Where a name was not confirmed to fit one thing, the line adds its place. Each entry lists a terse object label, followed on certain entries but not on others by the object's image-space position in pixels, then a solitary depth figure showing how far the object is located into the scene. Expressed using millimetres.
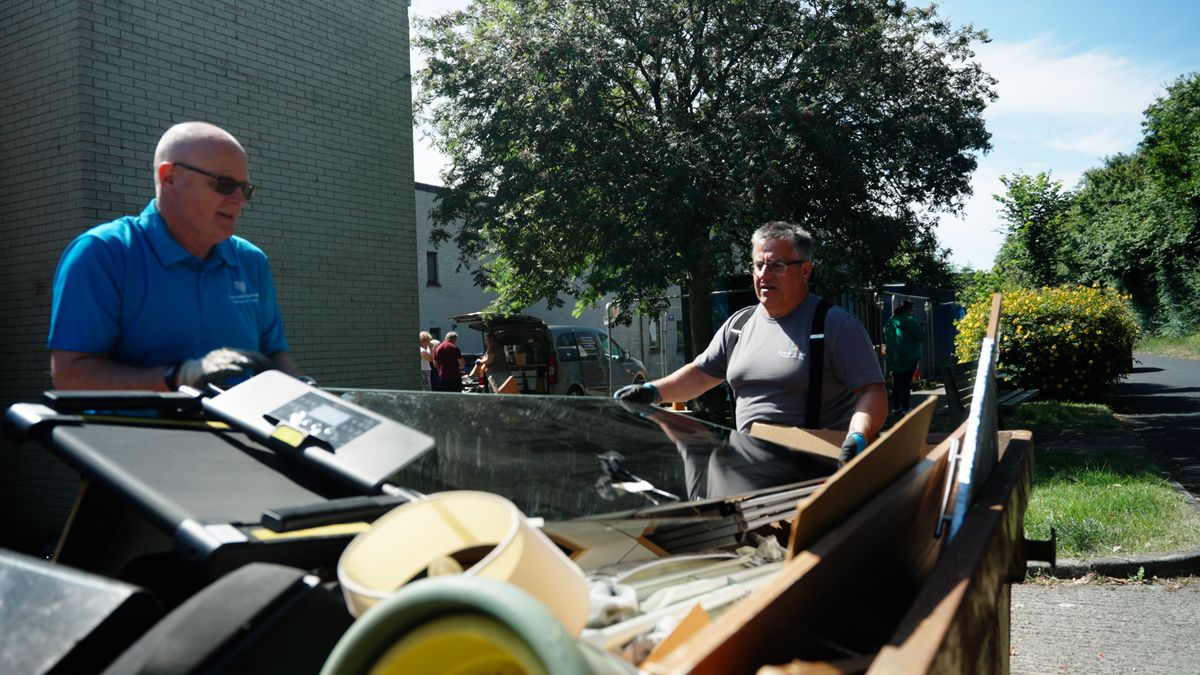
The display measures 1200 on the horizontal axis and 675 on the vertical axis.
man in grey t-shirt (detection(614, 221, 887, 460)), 3344
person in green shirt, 13305
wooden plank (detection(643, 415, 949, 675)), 1016
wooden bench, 8297
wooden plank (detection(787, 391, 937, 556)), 1274
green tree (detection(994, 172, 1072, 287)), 27109
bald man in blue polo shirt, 2270
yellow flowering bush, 15789
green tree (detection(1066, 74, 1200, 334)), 40094
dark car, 16219
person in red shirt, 14086
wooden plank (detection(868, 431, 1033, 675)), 1078
